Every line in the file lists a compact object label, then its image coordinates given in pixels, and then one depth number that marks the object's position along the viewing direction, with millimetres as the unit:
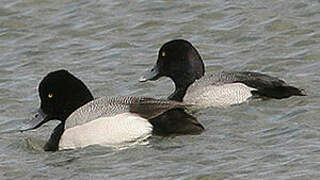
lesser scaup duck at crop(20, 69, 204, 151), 18937
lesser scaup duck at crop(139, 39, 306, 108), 21609
